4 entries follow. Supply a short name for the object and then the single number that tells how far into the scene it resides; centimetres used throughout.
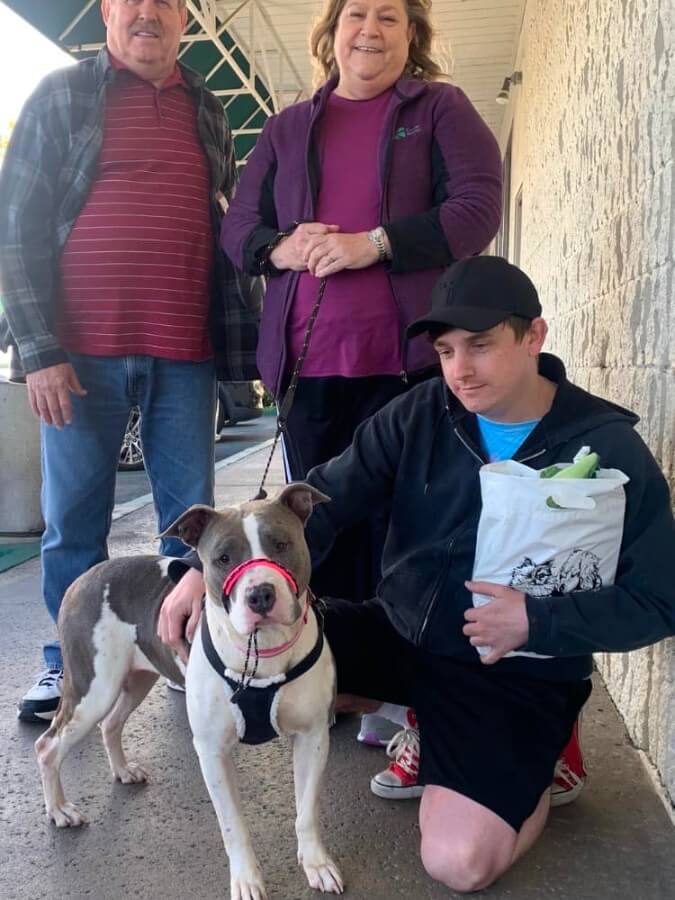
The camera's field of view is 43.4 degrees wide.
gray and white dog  216
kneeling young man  227
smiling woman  287
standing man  320
